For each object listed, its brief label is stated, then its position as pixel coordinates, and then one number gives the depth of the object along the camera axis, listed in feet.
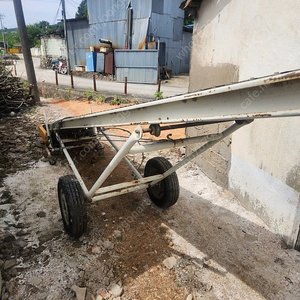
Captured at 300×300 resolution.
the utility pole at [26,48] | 33.30
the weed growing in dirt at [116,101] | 37.64
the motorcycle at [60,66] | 88.70
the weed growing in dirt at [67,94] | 44.91
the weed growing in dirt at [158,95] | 34.39
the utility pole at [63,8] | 69.84
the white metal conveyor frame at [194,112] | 3.31
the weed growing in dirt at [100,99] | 38.45
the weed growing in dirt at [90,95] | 41.09
